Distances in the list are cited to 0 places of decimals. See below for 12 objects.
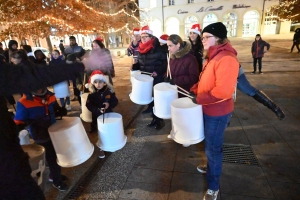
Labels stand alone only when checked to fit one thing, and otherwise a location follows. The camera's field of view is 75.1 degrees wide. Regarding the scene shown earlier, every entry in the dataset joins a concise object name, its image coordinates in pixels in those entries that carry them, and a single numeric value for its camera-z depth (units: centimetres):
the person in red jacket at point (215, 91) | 191
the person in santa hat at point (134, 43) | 591
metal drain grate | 310
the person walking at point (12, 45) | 653
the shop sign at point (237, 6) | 3392
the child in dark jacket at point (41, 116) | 232
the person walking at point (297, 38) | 1390
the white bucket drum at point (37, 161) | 173
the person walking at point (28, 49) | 612
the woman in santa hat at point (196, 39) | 431
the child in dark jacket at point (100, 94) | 341
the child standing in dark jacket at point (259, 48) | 888
